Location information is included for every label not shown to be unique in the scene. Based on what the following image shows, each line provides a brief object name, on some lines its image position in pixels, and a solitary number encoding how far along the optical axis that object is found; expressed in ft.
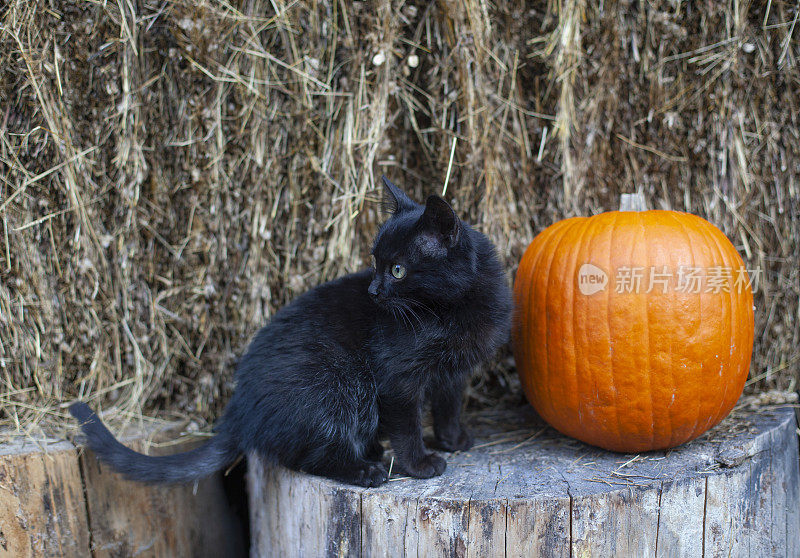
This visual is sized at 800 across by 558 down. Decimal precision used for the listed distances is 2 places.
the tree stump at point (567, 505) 4.61
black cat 4.80
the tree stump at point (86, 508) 5.00
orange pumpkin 4.80
